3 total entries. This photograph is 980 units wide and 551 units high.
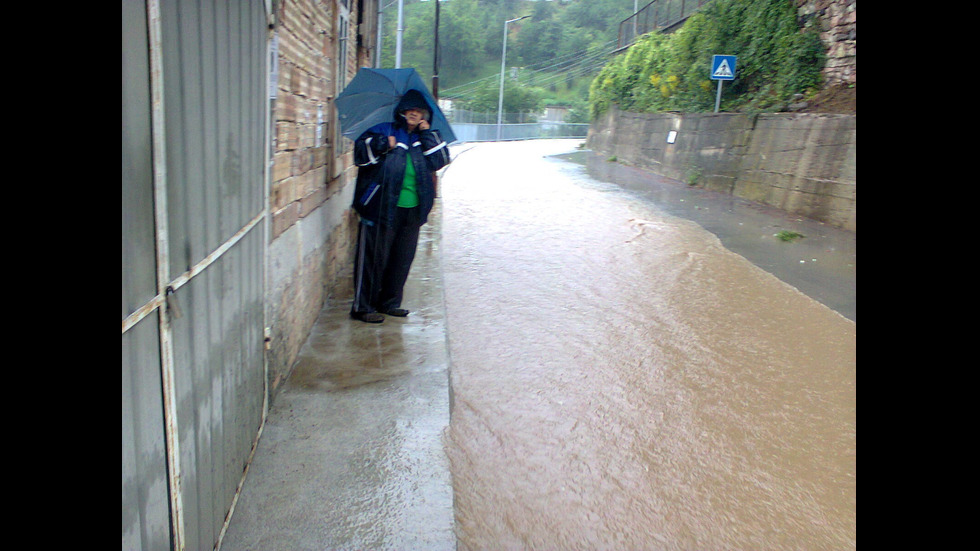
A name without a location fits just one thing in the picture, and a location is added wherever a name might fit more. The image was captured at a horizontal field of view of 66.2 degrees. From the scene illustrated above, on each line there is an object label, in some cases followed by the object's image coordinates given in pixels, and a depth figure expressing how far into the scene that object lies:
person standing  5.85
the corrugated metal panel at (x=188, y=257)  1.86
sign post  16.50
